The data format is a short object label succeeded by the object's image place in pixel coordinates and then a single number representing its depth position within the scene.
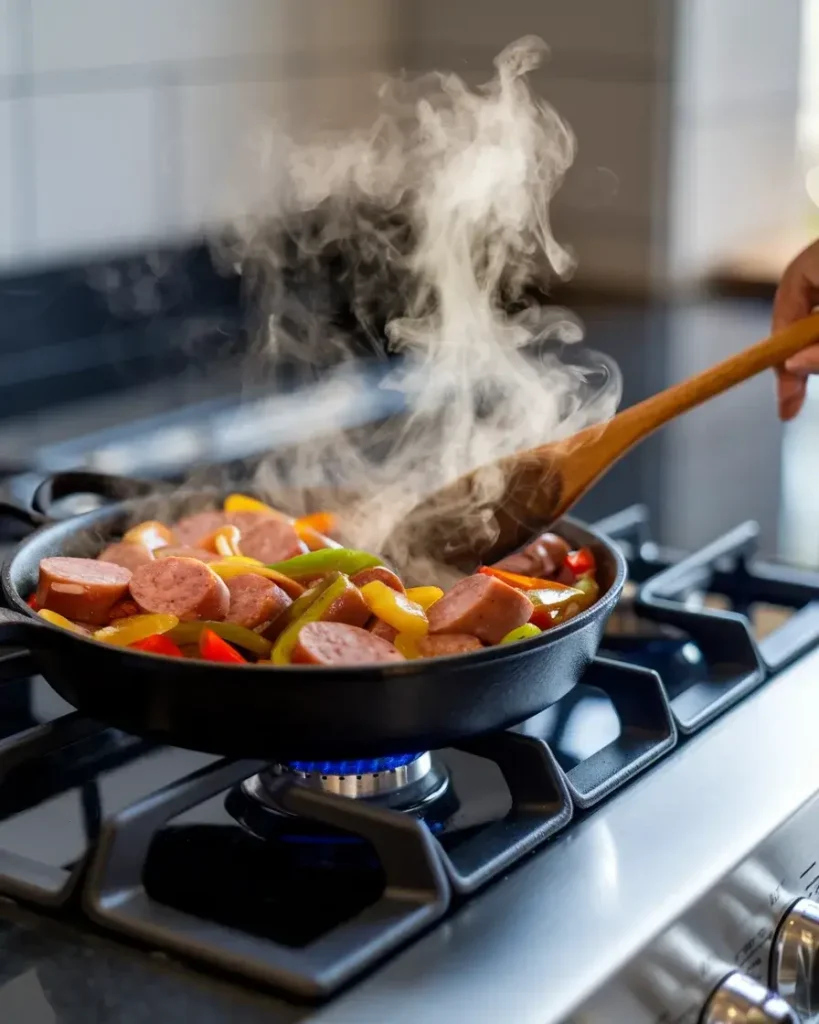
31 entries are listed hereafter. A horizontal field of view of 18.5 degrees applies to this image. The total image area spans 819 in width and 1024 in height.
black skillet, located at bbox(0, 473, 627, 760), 0.86
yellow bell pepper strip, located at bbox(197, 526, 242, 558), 1.04
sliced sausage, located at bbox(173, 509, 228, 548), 1.07
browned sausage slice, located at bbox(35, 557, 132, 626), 0.96
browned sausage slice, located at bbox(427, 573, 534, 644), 0.93
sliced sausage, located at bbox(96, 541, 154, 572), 1.01
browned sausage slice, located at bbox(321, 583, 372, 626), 0.95
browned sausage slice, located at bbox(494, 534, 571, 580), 1.05
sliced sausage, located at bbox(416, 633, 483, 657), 0.93
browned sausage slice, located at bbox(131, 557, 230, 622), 0.95
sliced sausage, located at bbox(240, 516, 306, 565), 1.04
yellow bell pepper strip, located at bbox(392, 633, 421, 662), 0.95
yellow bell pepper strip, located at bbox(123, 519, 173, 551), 1.04
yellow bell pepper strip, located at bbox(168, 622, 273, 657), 0.95
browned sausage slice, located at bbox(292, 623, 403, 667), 0.91
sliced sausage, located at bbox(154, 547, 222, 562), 1.02
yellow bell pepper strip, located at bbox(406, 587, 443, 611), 0.99
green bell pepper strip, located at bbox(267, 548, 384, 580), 1.00
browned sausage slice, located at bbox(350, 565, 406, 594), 0.99
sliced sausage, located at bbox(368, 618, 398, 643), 0.96
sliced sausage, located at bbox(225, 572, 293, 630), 0.96
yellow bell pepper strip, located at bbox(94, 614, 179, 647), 0.95
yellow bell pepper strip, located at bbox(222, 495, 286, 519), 1.10
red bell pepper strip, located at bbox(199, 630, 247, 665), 0.93
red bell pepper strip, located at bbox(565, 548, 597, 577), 1.04
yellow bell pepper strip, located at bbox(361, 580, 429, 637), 0.95
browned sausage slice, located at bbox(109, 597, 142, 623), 0.97
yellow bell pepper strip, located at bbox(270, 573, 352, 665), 0.93
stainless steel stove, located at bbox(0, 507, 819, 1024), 0.81
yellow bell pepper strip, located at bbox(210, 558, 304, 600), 0.99
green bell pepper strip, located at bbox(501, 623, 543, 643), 0.94
